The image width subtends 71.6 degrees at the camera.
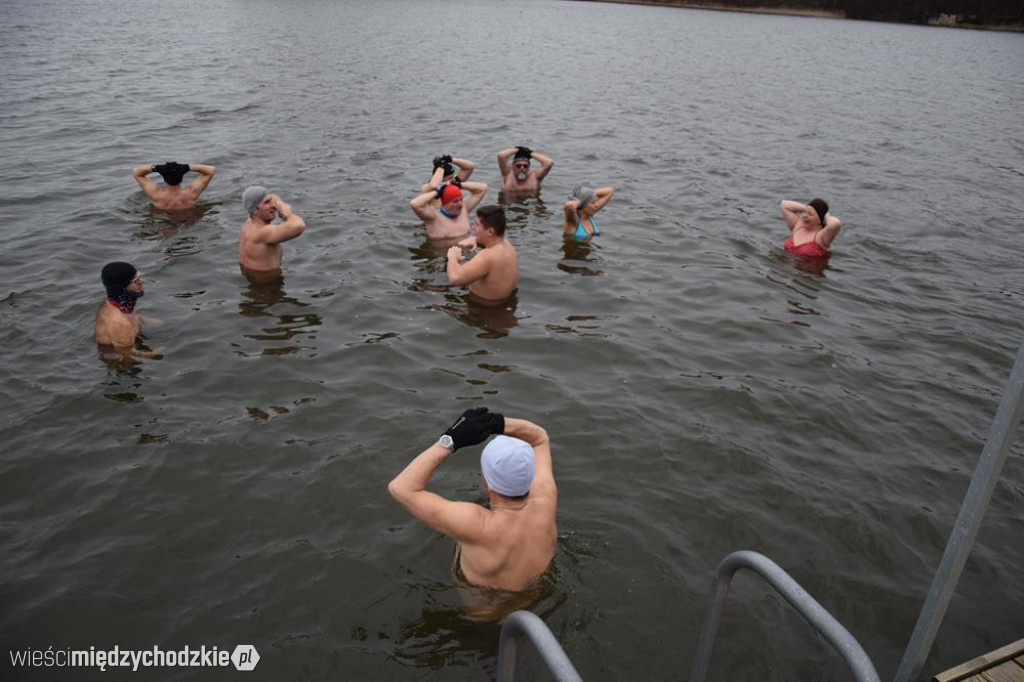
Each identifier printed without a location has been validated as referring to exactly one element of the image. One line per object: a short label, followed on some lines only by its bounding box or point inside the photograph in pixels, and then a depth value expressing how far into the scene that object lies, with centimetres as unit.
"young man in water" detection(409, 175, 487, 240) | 1003
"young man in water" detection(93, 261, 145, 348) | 703
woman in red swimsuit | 1036
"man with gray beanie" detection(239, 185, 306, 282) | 870
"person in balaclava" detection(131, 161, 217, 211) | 1095
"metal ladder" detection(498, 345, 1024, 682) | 227
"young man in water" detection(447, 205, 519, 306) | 842
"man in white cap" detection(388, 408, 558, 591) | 398
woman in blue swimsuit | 1056
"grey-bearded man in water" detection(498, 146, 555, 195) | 1254
